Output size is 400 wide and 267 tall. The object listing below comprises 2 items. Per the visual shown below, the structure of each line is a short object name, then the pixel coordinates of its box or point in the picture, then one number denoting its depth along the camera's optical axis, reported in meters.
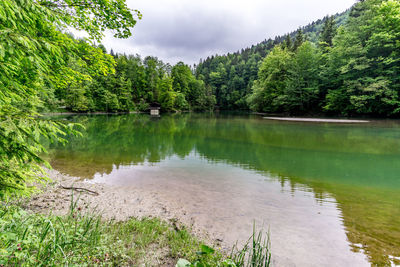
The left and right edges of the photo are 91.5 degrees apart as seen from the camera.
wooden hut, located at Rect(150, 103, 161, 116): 54.54
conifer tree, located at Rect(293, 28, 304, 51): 46.82
